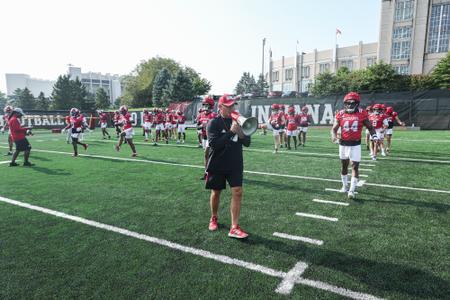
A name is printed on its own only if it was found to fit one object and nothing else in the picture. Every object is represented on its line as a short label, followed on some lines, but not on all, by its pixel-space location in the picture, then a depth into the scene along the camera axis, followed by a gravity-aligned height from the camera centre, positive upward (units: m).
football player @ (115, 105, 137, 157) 13.15 -0.71
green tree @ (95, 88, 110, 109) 77.12 +3.26
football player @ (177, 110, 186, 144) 18.69 -0.75
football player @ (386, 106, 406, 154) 12.46 -0.41
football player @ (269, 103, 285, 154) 13.60 -0.49
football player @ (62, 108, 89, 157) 13.19 -0.62
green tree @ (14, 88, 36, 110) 71.25 +2.84
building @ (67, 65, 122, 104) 148.88 +15.90
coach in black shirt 4.18 -0.68
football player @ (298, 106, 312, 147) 15.19 -0.56
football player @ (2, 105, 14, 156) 13.60 -1.42
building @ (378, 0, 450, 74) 54.81 +14.68
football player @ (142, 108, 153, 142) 20.03 -0.73
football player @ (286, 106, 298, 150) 14.06 -0.66
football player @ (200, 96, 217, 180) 7.39 -0.14
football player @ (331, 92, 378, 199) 6.45 -0.48
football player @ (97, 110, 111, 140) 22.30 -0.72
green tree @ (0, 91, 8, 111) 116.69 +4.78
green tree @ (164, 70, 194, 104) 49.44 +3.86
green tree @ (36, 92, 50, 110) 67.94 +2.01
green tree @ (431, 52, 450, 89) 39.28 +4.83
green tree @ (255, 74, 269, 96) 79.14 +6.82
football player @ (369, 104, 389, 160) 11.64 -0.42
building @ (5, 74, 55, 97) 148.00 +14.85
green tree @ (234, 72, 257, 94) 90.00 +8.48
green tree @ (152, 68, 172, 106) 56.88 +4.69
